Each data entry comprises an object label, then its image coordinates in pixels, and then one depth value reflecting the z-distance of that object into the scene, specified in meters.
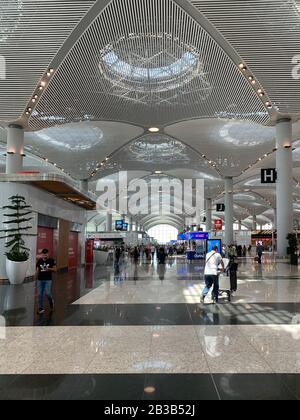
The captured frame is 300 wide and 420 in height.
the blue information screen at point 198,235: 37.41
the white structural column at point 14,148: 24.38
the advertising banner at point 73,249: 25.55
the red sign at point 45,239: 19.14
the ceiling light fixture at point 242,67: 21.16
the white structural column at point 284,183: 27.27
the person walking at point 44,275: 9.32
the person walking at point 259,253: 30.72
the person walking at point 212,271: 10.41
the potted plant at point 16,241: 15.74
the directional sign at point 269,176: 27.09
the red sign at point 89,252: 31.20
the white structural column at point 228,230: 48.53
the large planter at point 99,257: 32.88
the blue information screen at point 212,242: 28.89
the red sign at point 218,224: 43.05
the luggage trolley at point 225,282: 11.03
